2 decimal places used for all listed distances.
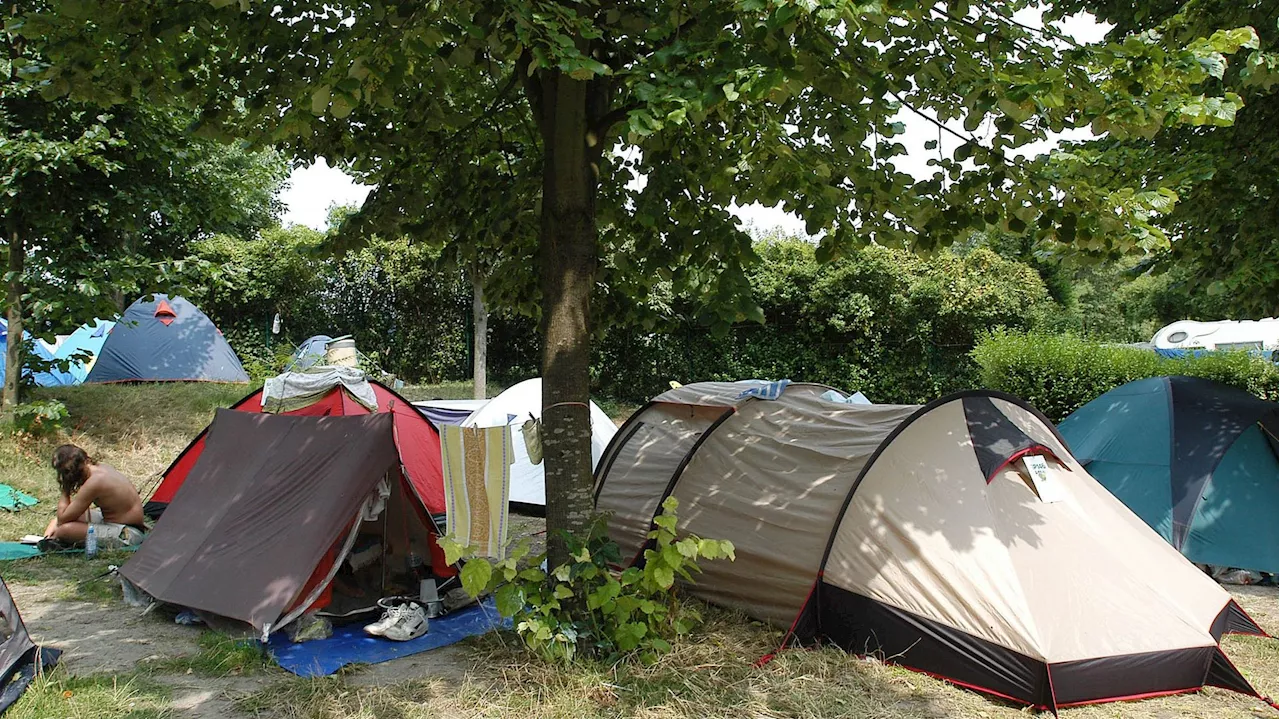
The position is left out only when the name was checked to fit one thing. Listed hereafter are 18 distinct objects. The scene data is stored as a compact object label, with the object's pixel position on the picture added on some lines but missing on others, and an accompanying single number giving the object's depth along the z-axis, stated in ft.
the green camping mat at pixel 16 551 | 20.10
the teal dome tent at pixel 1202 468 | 19.72
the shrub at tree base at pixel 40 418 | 26.86
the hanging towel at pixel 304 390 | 22.38
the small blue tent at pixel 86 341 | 43.06
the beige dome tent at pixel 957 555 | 13.00
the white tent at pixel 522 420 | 25.90
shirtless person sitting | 20.47
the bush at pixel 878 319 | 40.24
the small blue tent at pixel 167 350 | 41.88
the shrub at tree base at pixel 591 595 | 13.60
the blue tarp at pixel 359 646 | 14.14
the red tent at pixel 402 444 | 22.06
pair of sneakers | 15.34
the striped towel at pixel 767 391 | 18.49
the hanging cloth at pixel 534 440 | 14.74
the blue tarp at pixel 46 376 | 38.93
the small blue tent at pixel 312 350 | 32.63
